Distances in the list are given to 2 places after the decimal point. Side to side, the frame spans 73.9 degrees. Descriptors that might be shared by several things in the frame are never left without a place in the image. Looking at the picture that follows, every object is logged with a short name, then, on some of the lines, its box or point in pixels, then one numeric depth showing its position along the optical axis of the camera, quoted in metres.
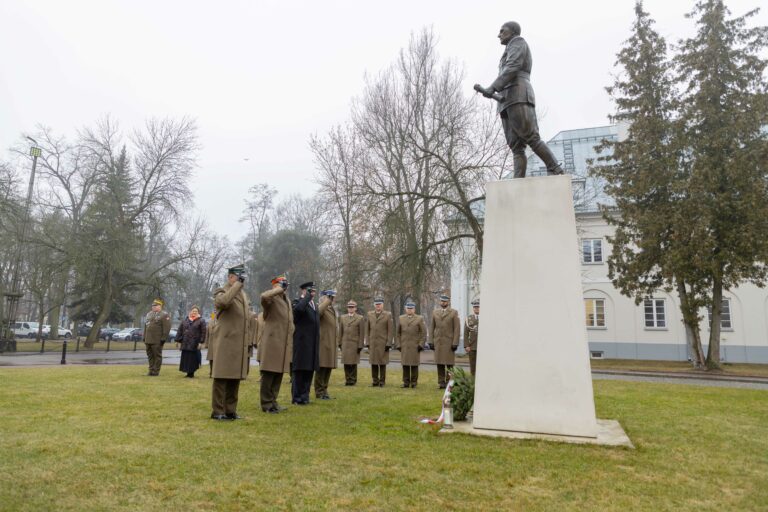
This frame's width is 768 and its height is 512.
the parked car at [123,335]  49.08
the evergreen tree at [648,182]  21.38
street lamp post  24.73
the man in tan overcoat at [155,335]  13.24
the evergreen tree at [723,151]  19.75
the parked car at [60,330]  48.09
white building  28.97
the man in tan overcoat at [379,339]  11.95
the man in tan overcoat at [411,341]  11.57
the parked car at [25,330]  48.39
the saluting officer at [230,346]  6.64
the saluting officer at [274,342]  7.46
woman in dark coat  13.09
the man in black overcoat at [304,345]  8.35
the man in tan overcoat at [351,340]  12.25
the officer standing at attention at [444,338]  11.66
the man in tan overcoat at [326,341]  9.54
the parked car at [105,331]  47.97
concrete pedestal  5.88
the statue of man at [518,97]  6.94
